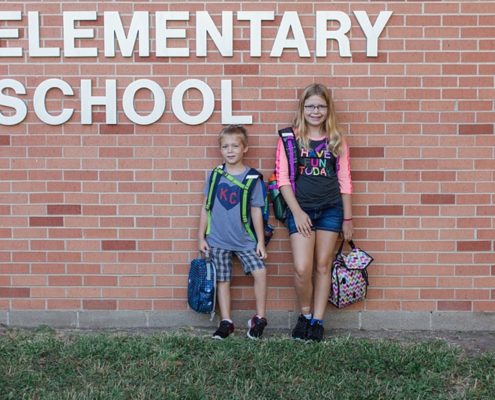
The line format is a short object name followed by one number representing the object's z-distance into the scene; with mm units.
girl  5215
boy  5285
